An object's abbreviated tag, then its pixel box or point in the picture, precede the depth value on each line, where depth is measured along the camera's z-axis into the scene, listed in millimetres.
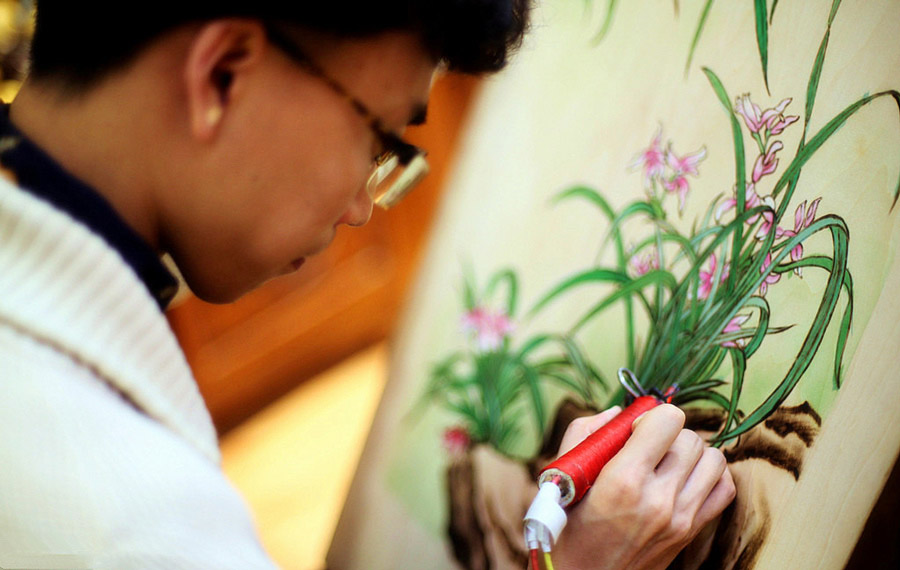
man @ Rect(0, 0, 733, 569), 456
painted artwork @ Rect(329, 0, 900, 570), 580
